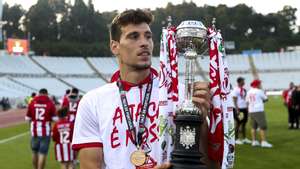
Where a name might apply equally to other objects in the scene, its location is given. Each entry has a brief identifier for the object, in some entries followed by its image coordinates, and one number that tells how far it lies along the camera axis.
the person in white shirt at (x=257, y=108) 14.49
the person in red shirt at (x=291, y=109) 19.79
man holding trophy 2.87
